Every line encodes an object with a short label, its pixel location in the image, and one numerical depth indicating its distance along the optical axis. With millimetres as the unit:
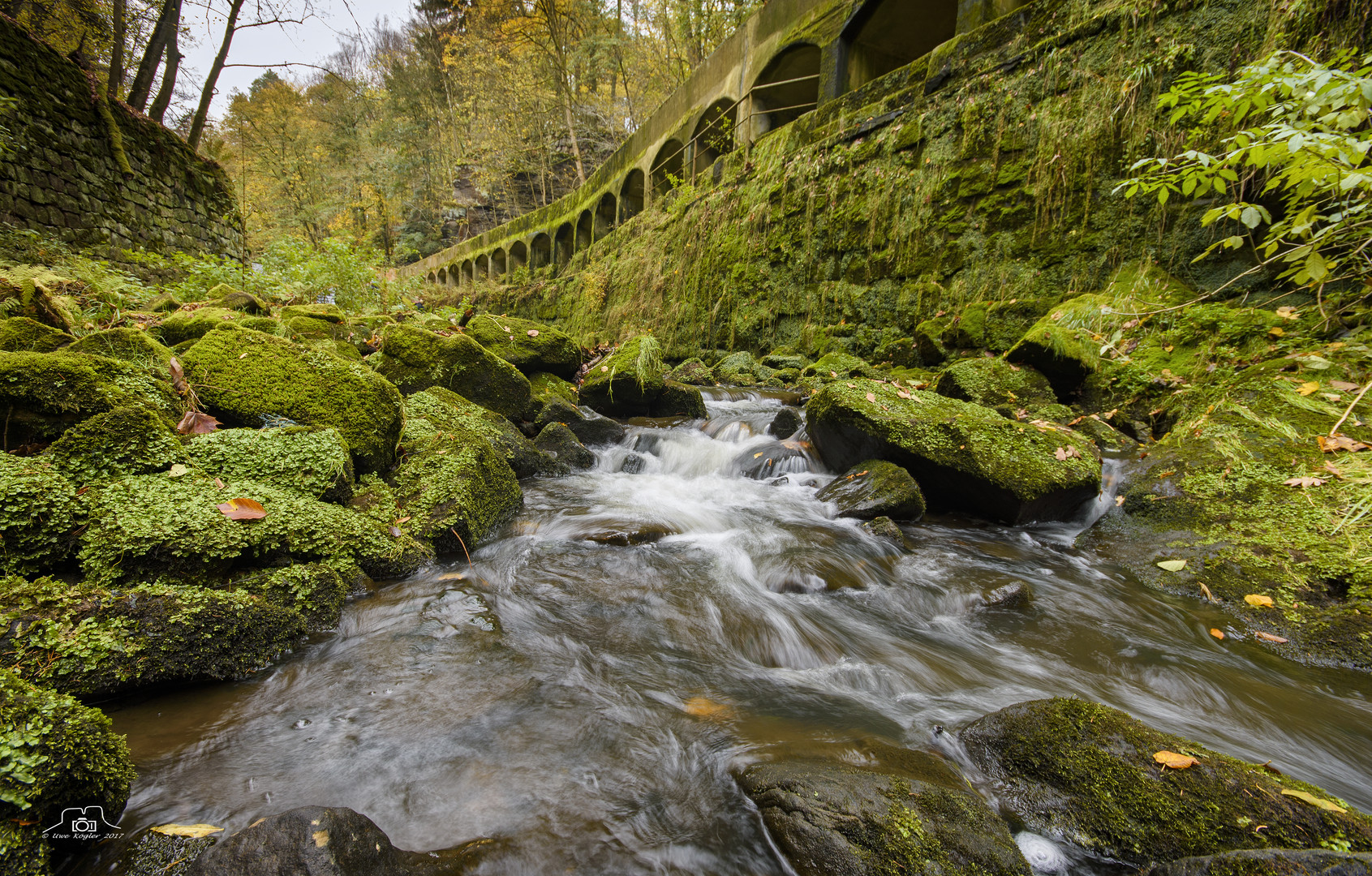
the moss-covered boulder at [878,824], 1438
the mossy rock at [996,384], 5574
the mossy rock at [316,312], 6684
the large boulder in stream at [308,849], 1202
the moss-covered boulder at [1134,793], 1440
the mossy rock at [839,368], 8055
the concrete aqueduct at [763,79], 10703
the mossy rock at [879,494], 4469
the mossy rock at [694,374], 10219
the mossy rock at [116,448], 2416
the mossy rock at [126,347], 3195
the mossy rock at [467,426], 4496
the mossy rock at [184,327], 4559
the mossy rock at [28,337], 3131
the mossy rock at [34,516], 2051
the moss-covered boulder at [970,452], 4184
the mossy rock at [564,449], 5676
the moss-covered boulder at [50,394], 2482
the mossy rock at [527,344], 6910
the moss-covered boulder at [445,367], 5602
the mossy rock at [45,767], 1152
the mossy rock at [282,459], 2930
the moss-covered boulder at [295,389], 3555
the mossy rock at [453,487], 3512
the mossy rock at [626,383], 7078
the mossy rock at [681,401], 7480
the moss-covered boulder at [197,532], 2158
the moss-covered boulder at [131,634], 1741
